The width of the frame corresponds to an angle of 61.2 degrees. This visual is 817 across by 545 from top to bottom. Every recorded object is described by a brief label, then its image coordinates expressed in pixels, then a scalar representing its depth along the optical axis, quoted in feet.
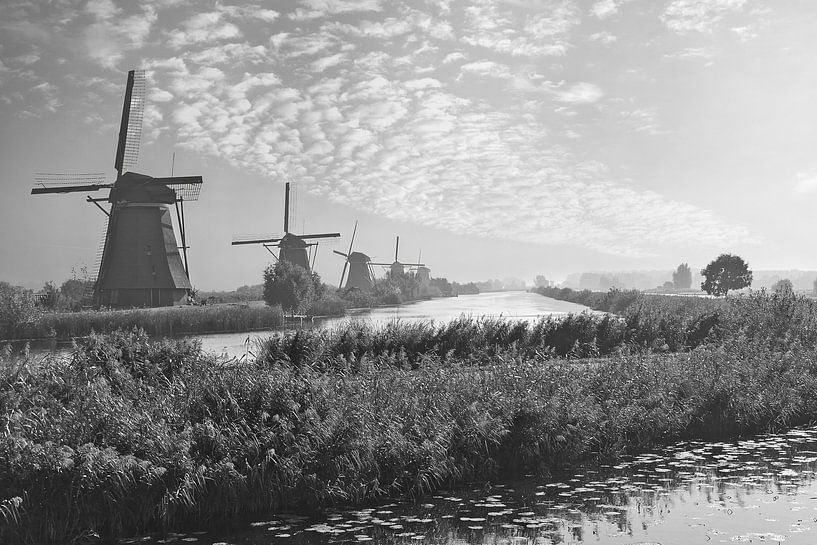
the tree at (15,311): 122.01
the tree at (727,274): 261.85
